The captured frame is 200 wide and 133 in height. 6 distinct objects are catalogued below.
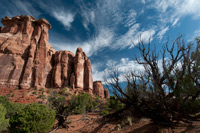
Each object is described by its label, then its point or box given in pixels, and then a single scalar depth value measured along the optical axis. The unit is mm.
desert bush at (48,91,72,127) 10961
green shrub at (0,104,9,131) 8903
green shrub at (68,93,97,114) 21659
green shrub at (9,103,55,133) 7613
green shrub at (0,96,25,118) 14039
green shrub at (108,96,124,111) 20145
